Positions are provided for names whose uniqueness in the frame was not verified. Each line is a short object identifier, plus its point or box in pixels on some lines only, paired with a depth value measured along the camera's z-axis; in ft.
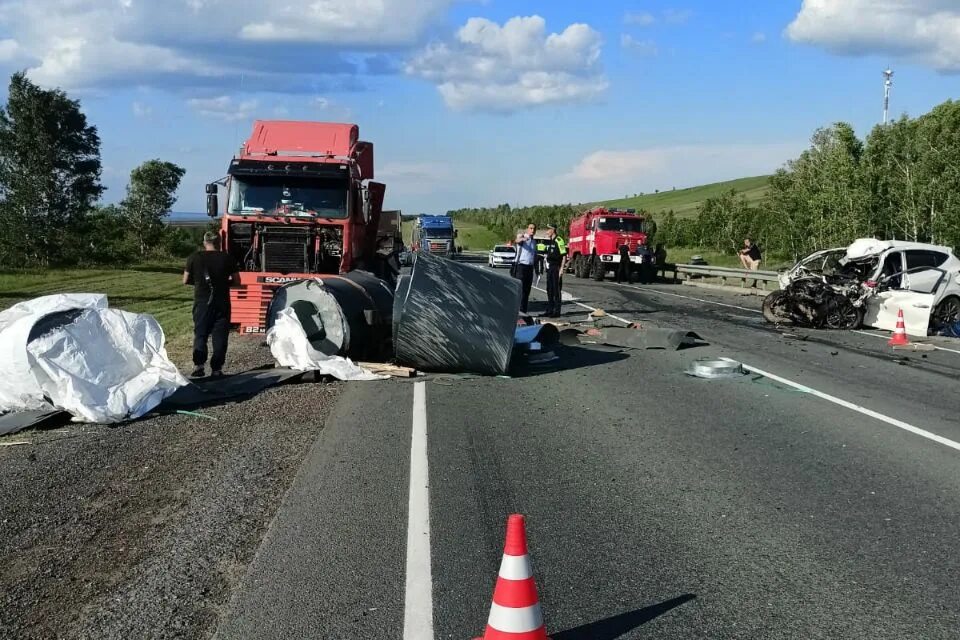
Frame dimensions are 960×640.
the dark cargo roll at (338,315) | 38.04
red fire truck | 121.08
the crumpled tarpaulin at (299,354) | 36.60
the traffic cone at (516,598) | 11.61
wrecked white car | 57.52
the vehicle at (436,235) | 171.32
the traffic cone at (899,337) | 51.46
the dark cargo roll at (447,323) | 37.50
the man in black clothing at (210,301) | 36.50
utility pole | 199.01
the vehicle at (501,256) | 163.22
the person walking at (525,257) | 58.65
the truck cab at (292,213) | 52.06
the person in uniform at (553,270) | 61.36
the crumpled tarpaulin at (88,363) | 27.35
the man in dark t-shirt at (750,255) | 115.24
